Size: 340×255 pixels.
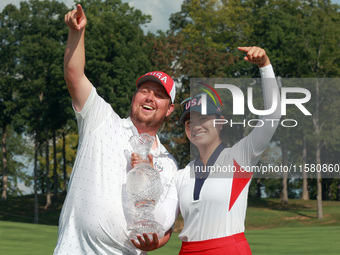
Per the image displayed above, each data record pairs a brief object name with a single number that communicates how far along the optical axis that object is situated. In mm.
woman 5555
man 4629
